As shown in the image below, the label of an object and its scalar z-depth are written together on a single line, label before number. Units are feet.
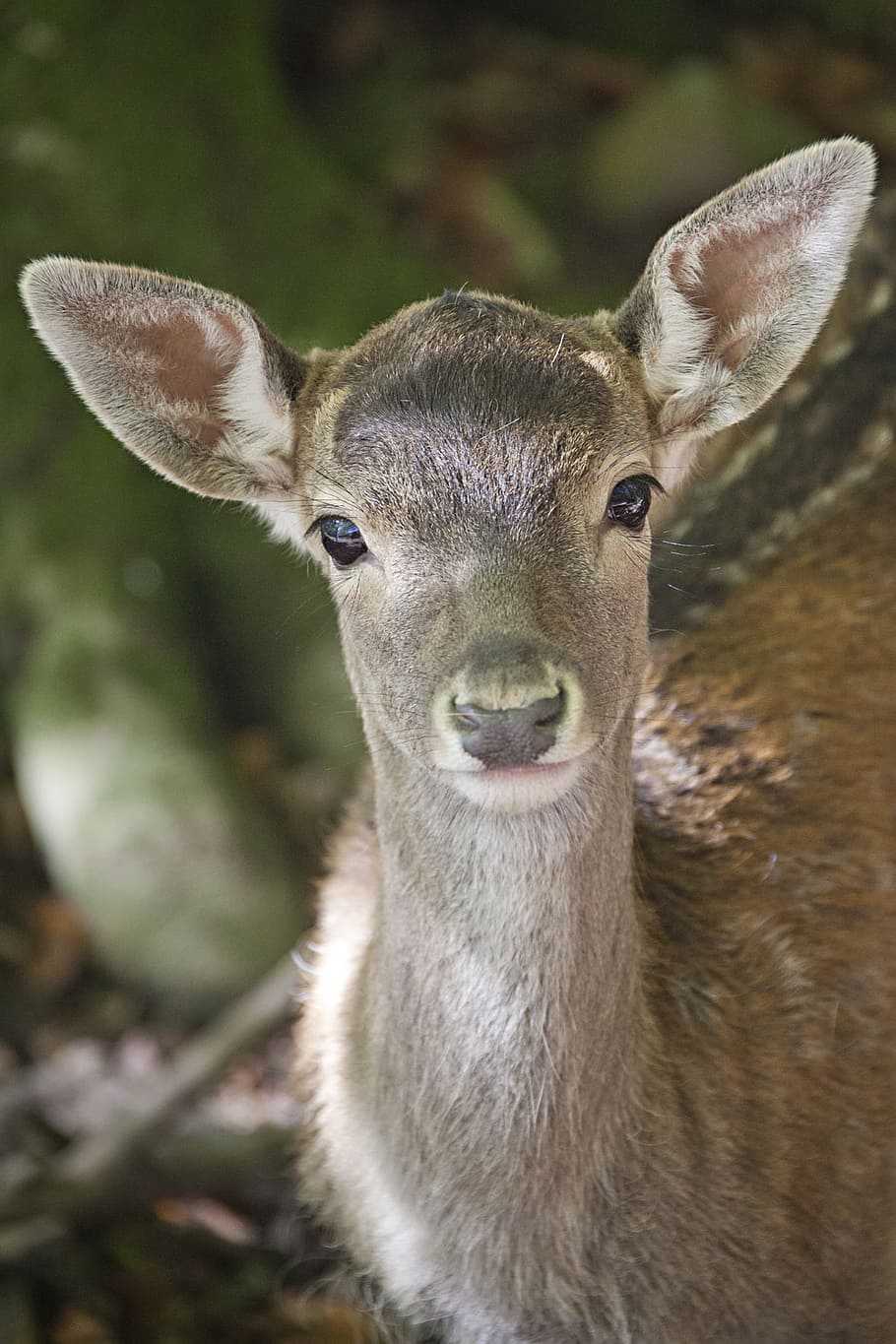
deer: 15.87
